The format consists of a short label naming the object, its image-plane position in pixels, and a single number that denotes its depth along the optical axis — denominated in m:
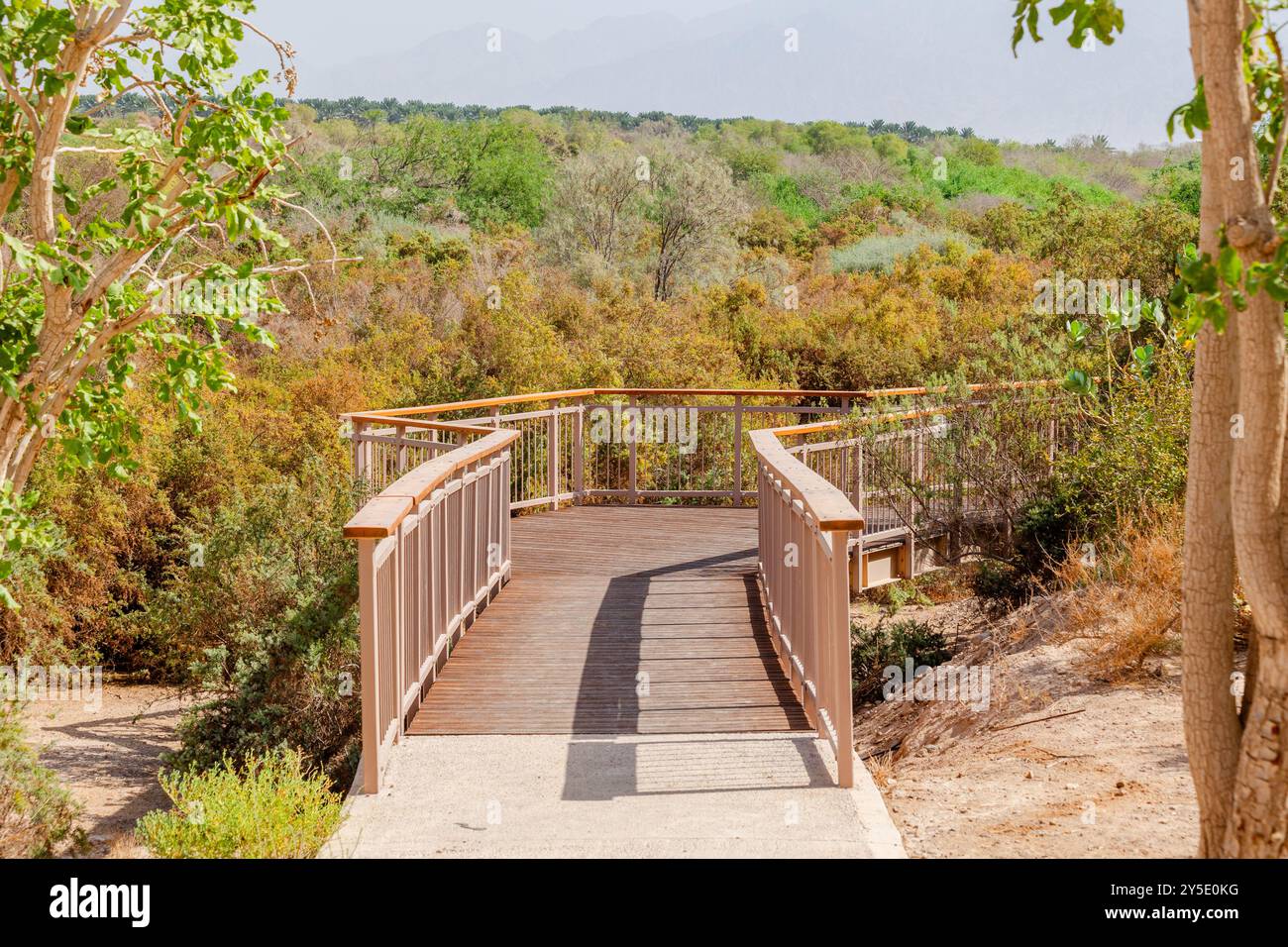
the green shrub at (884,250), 36.47
